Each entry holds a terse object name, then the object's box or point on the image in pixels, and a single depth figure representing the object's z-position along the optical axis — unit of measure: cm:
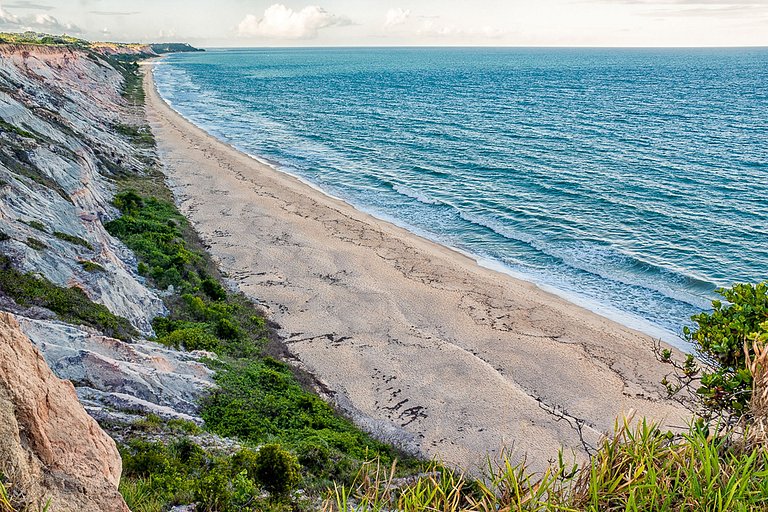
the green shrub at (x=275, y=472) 1195
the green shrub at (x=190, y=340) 1975
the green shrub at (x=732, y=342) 830
